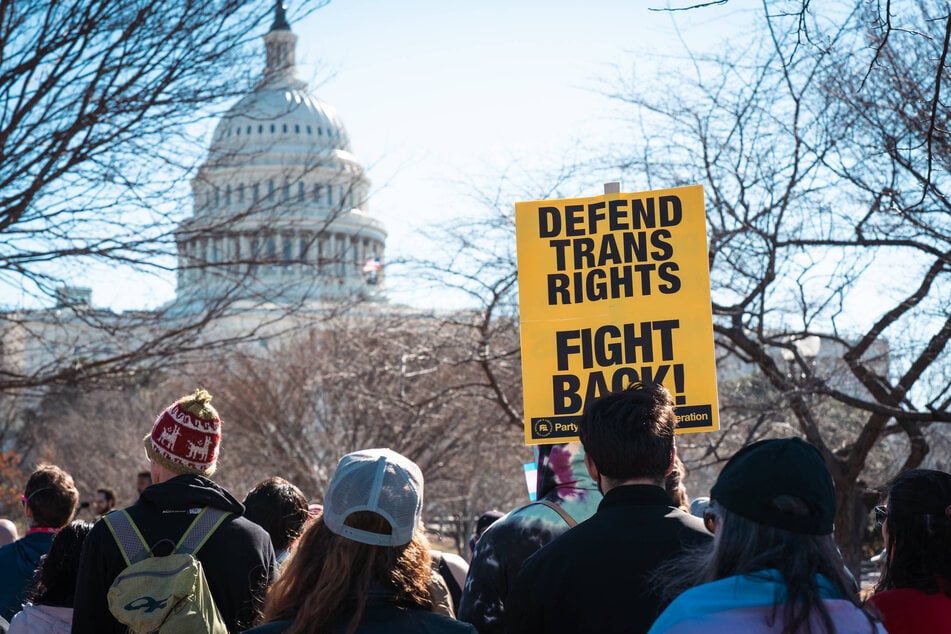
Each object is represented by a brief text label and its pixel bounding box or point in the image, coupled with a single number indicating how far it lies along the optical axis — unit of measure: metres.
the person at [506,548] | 4.12
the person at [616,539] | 3.25
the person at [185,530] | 3.86
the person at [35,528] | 5.46
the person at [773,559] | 2.52
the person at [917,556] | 3.49
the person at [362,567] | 2.85
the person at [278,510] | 5.12
